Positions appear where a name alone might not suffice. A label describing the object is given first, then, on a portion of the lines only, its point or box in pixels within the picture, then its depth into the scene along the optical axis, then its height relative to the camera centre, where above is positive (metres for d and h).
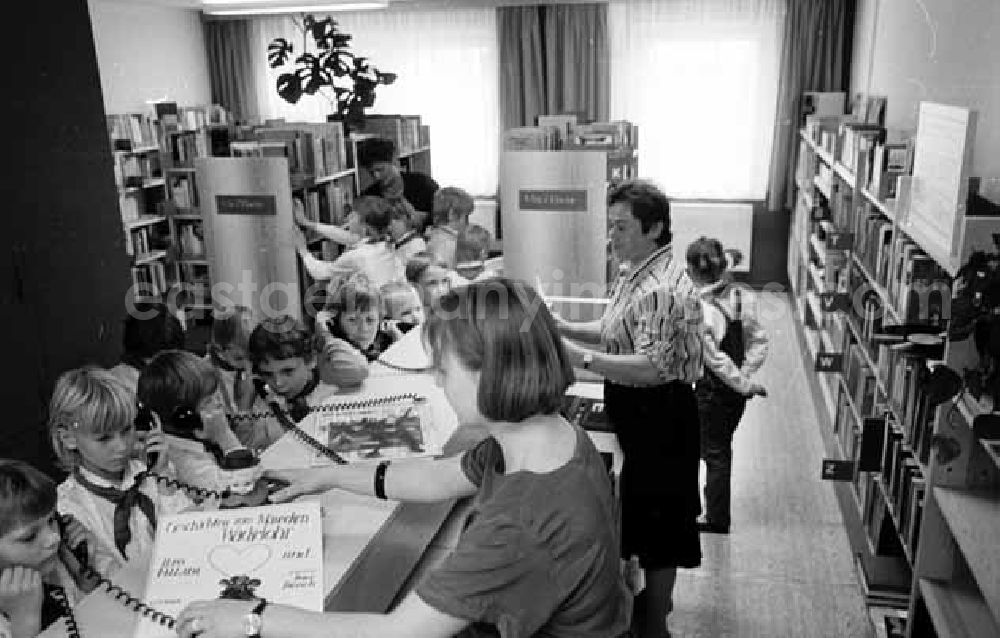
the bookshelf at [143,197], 7.12 -0.81
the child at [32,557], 1.41 -0.80
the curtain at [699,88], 7.61 +0.01
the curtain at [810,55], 7.34 +0.27
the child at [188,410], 1.96 -0.78
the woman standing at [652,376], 2.42 -0.83
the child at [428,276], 3.80 -0.84
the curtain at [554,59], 7.93 +0.32
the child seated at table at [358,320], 3.18 -0.84
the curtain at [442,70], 8.35 +0.27
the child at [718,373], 3.36 -1.14
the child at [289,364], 2.39 -0.76
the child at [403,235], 4.55 -0.78
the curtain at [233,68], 8.97 +0.38
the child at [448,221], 4.36 -0.68
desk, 1.31 -0.79
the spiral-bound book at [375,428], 1.88 -0.79
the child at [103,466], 1.76 -0.79
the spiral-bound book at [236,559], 1.28 -0.72
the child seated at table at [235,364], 2.57 -0.85
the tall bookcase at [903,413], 2.29 -1.17
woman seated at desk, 1.12 -0.59
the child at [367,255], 4.17 -0.80
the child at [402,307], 3.53 -0.90
